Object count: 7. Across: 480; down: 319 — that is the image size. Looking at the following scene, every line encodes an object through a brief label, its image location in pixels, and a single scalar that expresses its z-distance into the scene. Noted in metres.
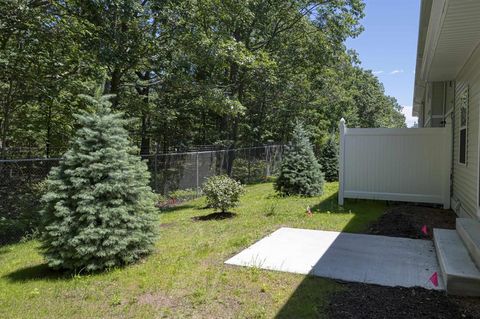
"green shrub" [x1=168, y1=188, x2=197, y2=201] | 12.10
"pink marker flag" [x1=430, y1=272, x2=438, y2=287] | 4.23
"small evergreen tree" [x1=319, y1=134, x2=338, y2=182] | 17.09
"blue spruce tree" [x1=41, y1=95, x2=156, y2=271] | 4.84
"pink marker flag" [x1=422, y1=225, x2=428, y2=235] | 6.65
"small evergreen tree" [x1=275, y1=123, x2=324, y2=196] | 11.47
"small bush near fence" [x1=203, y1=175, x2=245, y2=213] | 8.83
